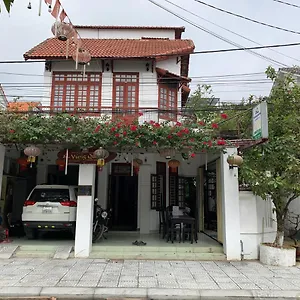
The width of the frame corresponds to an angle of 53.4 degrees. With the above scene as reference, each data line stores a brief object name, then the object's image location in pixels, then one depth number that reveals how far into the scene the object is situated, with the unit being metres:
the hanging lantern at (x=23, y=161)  8.94
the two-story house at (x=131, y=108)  11.50
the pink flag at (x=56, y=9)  5.57
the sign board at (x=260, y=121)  7.02
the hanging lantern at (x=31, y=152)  8.12
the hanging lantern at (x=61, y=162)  8.72
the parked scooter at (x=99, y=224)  9.12
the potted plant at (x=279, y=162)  7.46
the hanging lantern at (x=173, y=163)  9.36
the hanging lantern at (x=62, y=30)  5.91
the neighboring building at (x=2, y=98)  13.43
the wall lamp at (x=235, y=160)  7.77
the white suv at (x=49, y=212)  8.69
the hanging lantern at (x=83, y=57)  7.18
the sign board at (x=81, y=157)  8.45
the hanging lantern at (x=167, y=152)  8.27
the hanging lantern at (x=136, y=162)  9.53
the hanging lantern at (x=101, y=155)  8.05
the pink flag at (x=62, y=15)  5.80
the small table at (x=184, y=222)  9.28
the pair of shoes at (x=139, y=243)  8.87
